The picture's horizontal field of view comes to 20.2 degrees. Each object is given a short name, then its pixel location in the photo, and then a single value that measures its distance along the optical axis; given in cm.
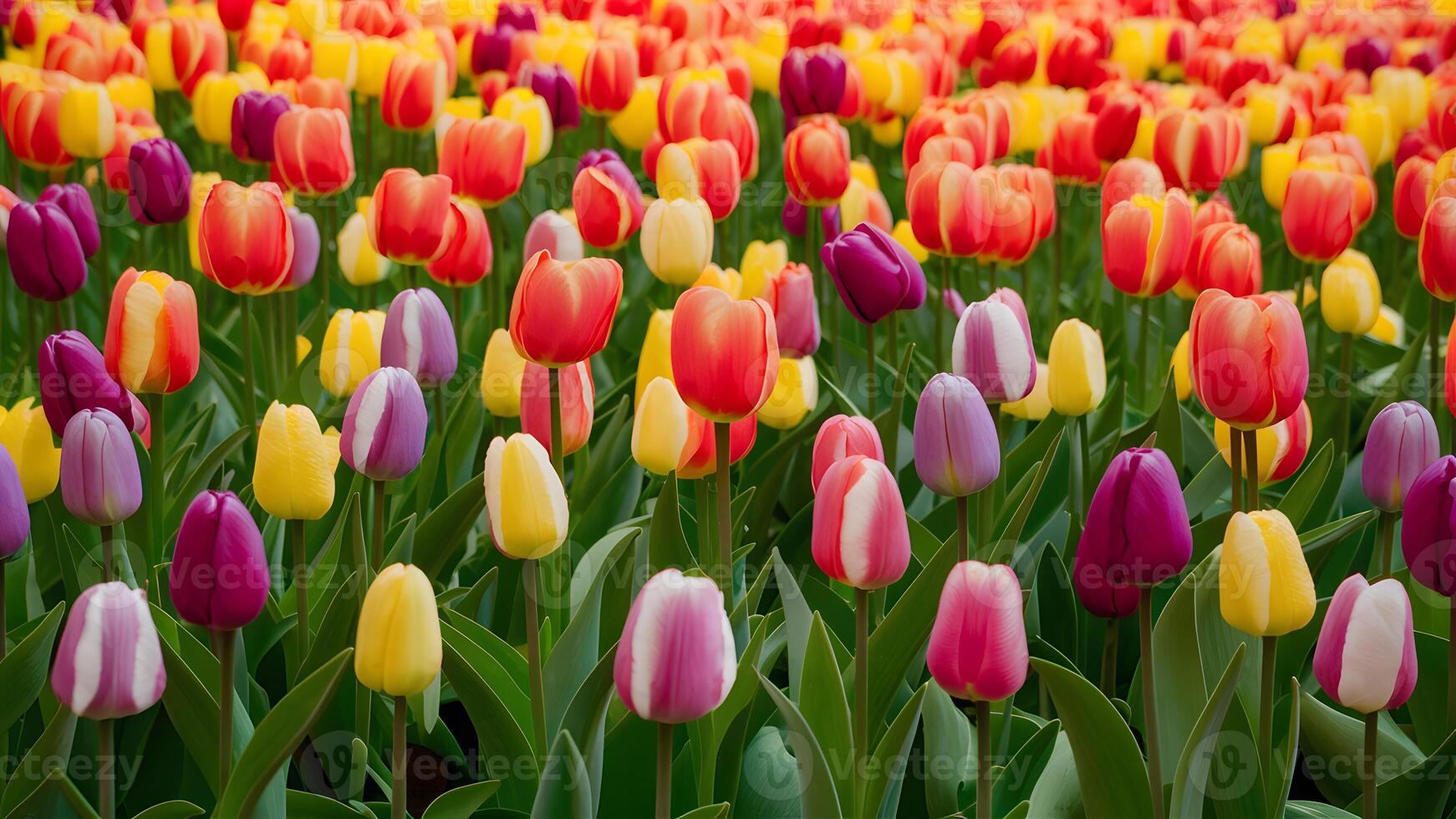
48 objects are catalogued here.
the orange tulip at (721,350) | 174
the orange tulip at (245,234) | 200
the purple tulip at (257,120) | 255
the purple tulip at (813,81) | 287
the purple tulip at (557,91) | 295
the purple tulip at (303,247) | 221
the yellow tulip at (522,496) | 171
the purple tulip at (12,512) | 173
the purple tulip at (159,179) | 219
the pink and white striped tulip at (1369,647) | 166
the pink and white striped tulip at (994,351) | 185
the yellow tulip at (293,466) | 176
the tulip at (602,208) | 216
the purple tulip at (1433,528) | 171
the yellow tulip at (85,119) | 255
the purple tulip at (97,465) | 175
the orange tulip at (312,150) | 229
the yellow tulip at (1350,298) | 219
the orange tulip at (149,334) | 185
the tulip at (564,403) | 189
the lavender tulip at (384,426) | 179
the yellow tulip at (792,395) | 201
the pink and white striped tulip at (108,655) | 161
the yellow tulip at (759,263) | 215
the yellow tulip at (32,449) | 184
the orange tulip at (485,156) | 224
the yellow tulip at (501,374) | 197
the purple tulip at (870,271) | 198
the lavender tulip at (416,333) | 193
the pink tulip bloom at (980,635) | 163
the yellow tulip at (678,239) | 207
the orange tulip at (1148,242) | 204
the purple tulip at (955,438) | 175
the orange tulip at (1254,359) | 179
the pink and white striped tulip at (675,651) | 159
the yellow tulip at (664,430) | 185
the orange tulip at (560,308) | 181
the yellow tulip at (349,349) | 203
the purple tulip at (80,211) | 211
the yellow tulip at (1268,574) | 167
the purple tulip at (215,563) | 165
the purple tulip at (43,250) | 205
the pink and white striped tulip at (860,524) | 168
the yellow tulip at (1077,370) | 196
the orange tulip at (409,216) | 209
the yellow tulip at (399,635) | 164
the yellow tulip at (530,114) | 266
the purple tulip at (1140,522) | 166
